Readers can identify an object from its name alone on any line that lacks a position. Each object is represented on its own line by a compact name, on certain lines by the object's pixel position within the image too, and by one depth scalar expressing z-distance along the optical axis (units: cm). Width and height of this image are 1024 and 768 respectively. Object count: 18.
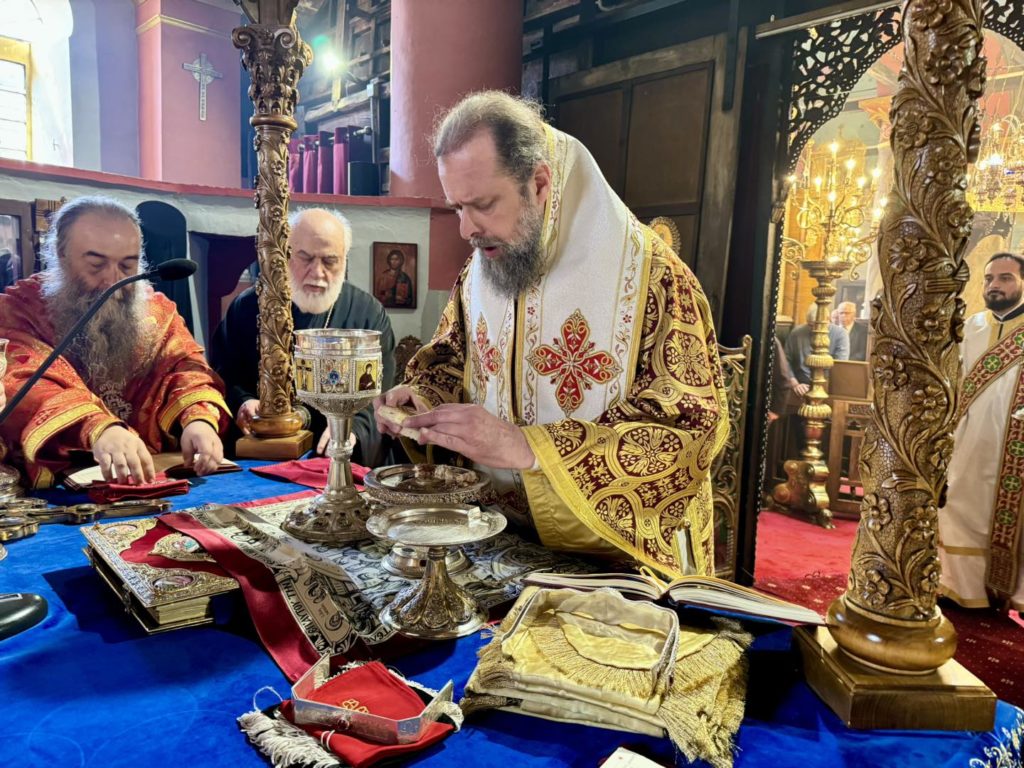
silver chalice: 184
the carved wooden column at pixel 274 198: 300
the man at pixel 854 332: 725
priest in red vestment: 247
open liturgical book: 129
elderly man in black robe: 376
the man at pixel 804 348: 678
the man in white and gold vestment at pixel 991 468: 425
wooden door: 479
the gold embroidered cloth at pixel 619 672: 106
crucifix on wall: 859
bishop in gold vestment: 175
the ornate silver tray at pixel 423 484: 160
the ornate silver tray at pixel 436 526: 130
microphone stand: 139
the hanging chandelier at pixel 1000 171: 607
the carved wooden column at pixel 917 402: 113
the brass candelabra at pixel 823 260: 630
